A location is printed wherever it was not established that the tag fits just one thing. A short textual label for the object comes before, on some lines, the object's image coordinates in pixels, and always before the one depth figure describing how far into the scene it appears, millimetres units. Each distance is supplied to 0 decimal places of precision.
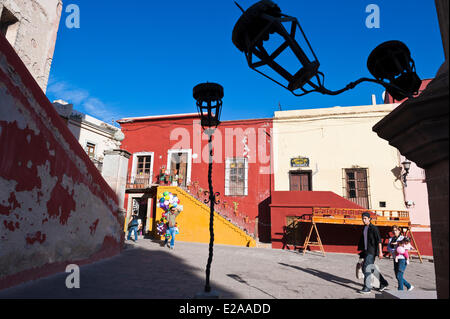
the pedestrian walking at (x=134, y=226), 11136
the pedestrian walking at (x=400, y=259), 5309
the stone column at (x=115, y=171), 7691
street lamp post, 3807
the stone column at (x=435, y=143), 1681
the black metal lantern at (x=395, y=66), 2506
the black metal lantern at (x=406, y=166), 13453
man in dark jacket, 4875
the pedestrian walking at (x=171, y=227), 9772
